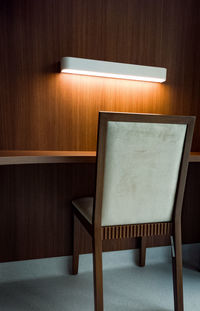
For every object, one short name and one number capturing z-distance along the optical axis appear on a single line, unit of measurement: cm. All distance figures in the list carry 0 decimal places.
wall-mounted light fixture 157
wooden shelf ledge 125
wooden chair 115
